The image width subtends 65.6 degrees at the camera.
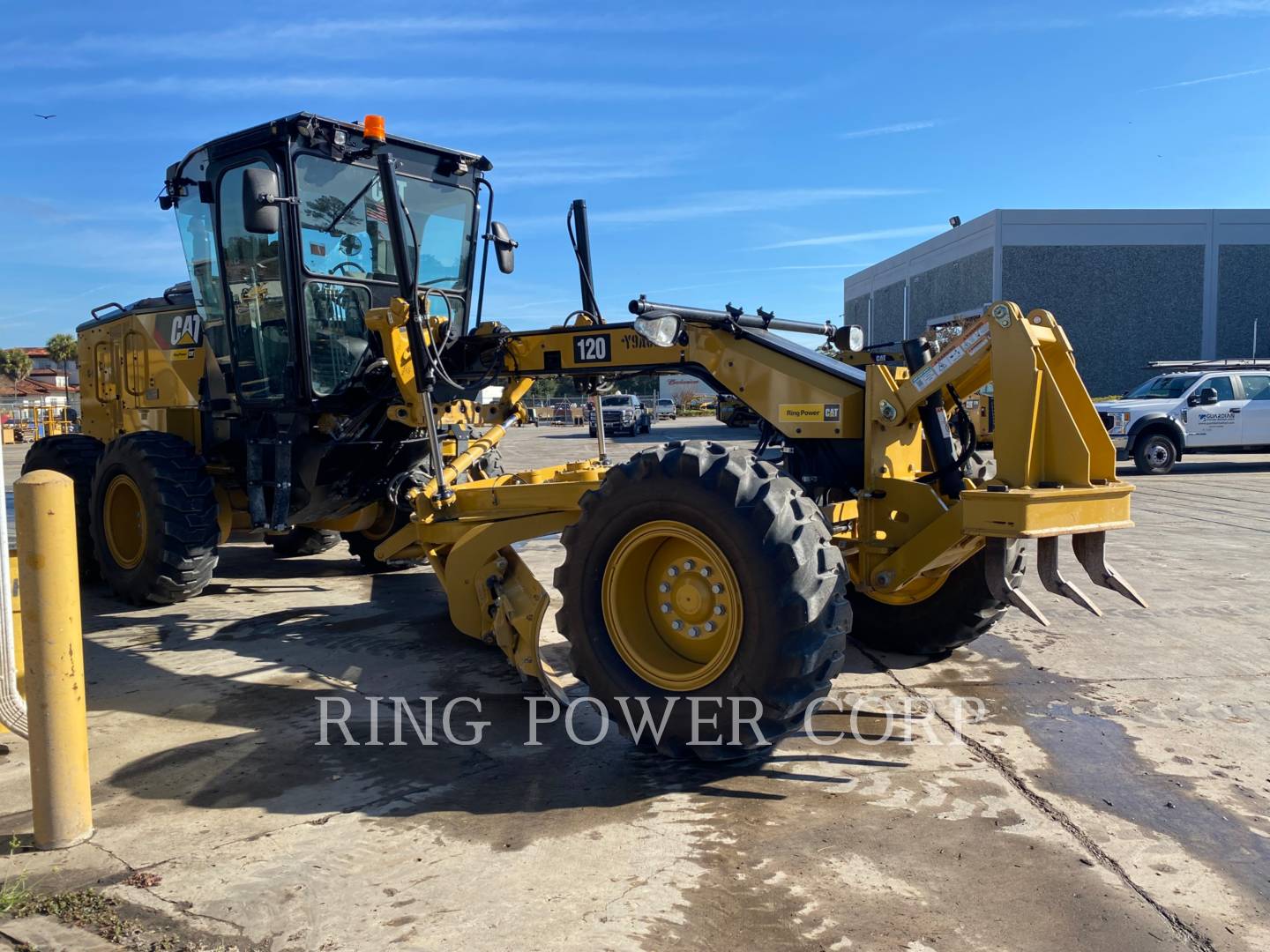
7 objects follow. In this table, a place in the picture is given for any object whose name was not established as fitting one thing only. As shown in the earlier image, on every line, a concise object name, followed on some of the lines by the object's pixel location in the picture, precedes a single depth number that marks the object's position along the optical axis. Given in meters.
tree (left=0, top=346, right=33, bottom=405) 75.44
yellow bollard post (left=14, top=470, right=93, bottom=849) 3.48
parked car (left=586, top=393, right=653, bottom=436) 36.41
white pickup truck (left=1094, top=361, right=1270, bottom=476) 17.06
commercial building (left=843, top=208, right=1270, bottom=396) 30.22
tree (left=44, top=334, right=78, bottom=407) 73.31
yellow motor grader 4.02
